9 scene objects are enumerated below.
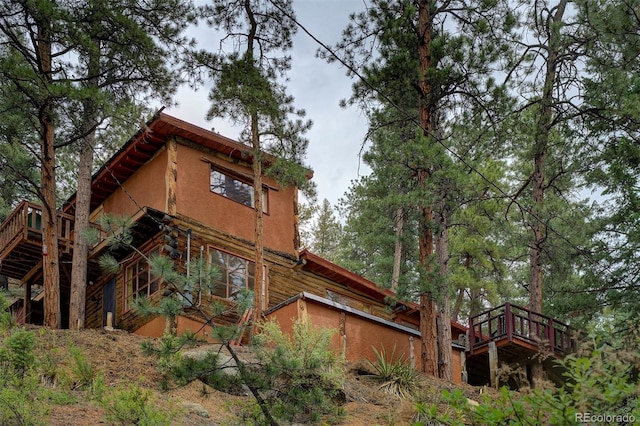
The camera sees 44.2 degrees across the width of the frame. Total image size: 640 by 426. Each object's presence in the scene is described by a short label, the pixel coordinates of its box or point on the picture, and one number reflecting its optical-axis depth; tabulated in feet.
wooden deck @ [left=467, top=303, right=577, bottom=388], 59.67
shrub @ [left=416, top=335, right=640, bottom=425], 16.39
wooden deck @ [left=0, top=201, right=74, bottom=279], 59.31
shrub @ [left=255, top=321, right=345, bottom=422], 26.78
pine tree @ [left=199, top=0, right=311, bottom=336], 51.60
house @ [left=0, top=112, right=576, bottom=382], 55.98
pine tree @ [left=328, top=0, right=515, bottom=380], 51.60
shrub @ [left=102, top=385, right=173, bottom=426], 29.07
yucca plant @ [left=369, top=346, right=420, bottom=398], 44.29
